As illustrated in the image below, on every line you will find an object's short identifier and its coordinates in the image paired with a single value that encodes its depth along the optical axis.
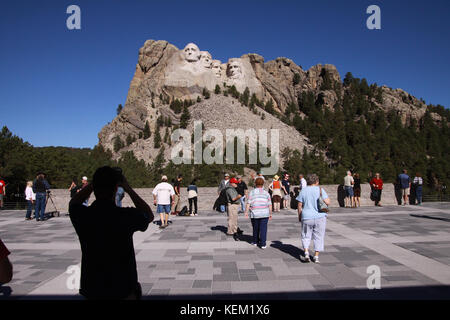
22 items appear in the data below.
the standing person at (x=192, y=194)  12.01
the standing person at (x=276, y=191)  13.01
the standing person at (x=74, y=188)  11.87
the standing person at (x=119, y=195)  10.95
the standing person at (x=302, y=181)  11.58
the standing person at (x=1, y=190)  12.73
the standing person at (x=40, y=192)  11.09
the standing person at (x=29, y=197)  11.63
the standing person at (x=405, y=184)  14.49
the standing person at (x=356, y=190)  14.21
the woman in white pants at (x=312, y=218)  5.39
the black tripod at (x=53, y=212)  12.82
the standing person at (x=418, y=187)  14.50
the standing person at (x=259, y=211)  6.50
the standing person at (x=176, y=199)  12.29
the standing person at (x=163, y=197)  9.48
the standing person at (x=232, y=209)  7.66
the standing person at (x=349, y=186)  13.72
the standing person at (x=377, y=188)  14.49
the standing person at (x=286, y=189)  13.92
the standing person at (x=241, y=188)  11.68
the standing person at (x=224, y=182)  11.19
